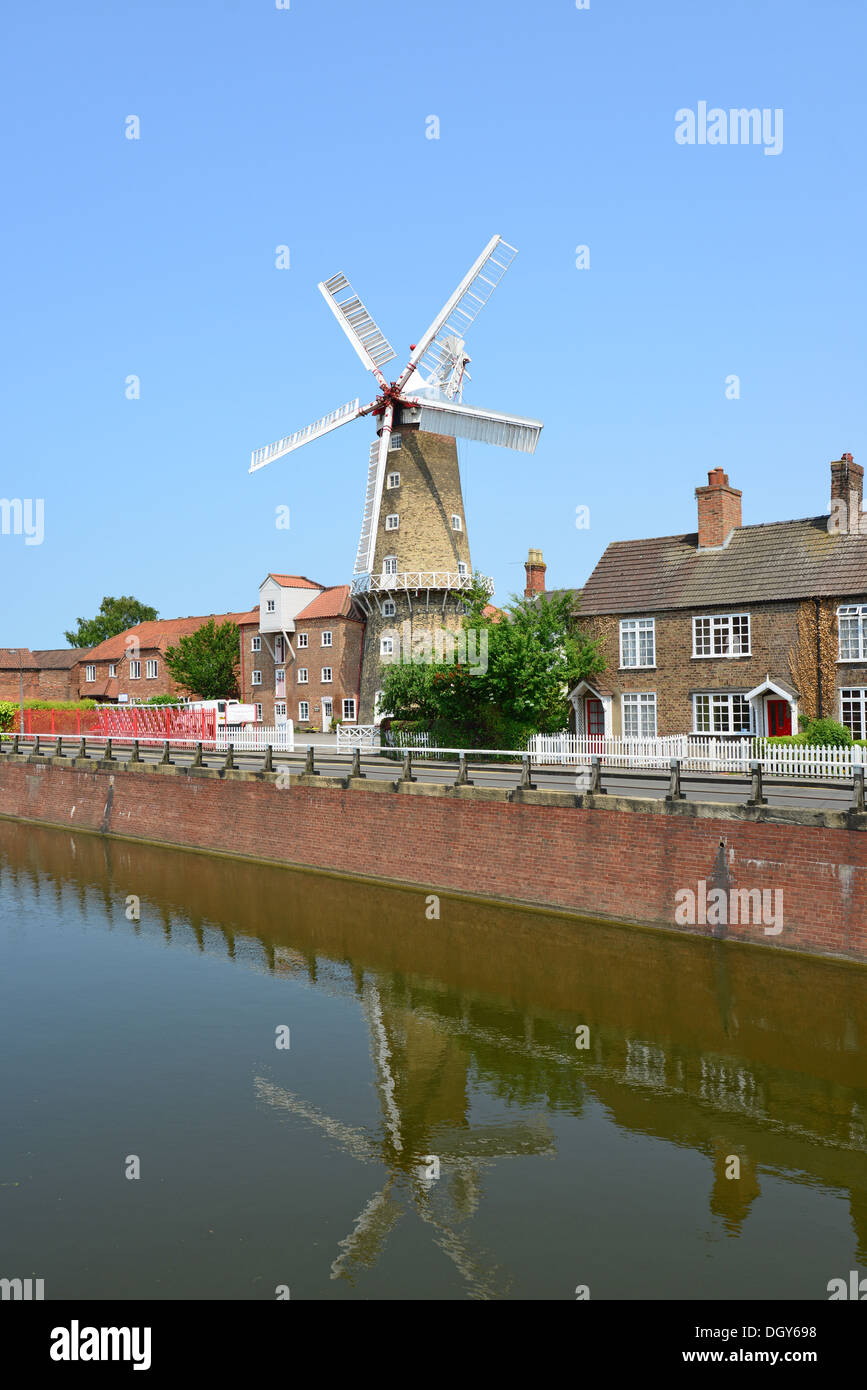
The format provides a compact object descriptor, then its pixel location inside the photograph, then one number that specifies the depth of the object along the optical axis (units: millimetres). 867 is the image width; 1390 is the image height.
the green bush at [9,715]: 63931
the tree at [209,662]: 70812
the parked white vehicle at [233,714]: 47656
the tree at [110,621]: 114875
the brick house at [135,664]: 80250
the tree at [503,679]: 35719
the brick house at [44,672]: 90250
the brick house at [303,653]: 61781
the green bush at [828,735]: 31688
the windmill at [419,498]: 47531
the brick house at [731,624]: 33750
